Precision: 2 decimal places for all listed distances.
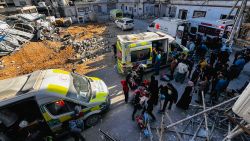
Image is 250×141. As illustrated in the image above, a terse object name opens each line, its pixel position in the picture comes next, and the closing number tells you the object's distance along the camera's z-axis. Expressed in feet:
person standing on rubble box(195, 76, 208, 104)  21.66
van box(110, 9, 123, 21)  90.22
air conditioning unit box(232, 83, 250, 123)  7.88
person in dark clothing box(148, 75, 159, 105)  21.09
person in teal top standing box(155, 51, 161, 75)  28.73
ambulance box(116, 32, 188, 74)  28.12
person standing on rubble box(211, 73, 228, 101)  21.02
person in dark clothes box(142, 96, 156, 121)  19.67
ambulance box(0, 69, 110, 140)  15.65
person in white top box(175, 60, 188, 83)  26.08
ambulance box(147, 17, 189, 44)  44.32
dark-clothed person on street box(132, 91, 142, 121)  19.51
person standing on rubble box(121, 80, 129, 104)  22.44
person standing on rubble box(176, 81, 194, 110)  20.35
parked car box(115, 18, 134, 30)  66.60
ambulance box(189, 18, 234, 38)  39.58
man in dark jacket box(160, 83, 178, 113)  20.18
